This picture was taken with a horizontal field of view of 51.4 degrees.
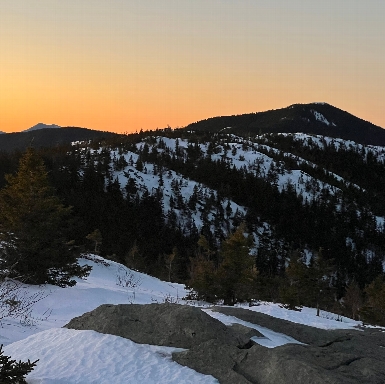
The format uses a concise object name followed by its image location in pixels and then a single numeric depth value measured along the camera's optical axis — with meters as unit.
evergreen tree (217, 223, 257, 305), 17.62
